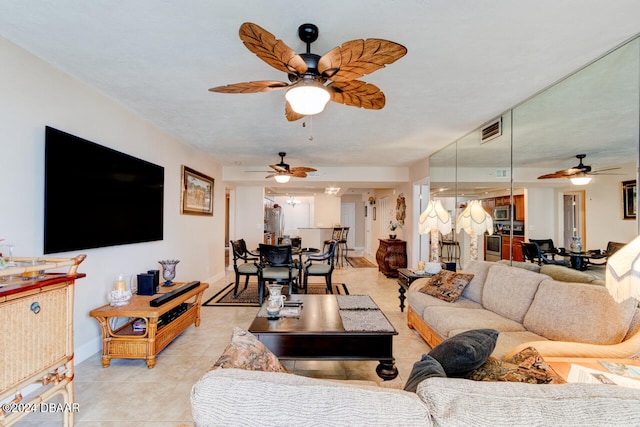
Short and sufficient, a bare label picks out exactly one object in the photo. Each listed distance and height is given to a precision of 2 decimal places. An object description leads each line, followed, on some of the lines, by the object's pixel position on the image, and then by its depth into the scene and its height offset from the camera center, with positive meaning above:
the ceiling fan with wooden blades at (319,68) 1.52 +0.88
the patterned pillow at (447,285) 3.10 -0.71
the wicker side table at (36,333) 1.44 -0.63
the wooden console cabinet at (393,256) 6.38 -0.81
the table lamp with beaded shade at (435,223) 4.21 -0.05
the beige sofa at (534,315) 1.74 -0.71
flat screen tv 2.28 +0.18
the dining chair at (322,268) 5.02 -0.86
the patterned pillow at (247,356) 1.03 -0.51
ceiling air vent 3.40 +1.06
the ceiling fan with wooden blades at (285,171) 4.98 +0.79
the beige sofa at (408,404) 0.73 -0.47
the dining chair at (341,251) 8.75 -1.05
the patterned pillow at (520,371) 1.09 -0.59
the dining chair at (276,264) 4.52 -0.72
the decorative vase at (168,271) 3.40 -0.63
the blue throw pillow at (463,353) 1.22 -0.56
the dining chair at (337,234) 8.66 -0.46
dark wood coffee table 2.21 -0.94
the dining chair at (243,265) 4.88 -0.78
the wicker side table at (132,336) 2.57 -1.06
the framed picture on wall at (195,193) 4.60 +0.40
